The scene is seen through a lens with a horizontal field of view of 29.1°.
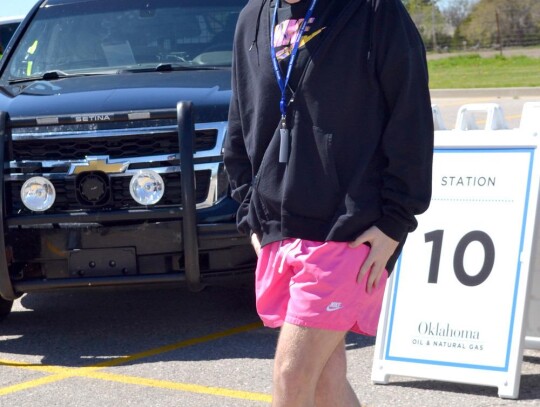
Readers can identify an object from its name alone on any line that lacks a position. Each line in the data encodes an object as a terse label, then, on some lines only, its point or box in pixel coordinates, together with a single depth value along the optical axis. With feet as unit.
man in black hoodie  9.35
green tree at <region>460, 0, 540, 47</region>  126.21
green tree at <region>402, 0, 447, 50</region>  136.05
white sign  15.37
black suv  17.80
